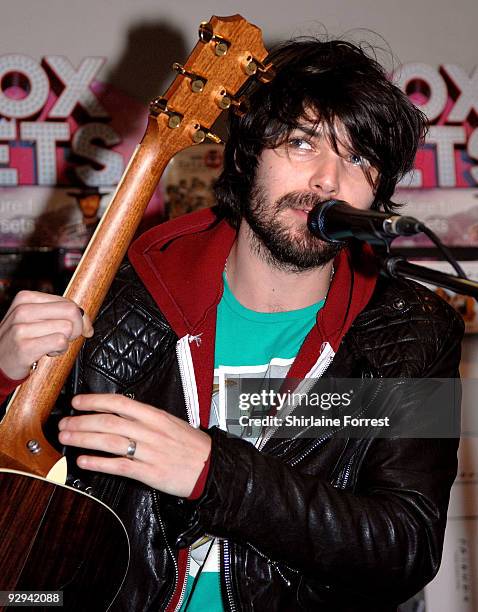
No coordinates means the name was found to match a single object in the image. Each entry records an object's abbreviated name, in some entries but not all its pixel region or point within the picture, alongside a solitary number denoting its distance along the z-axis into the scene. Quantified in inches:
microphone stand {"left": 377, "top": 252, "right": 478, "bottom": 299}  39.3
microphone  40.6
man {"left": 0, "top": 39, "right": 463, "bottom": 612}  53.7
